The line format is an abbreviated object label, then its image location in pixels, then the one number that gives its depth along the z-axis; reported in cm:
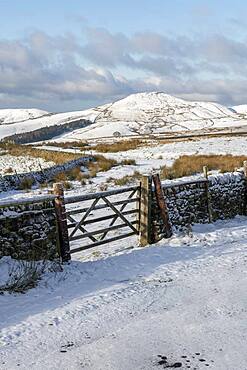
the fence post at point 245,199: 1310
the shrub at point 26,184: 2008
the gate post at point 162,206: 1003
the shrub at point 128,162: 2733
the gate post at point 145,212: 984
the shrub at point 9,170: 2391
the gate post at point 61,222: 820
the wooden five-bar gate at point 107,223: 826
